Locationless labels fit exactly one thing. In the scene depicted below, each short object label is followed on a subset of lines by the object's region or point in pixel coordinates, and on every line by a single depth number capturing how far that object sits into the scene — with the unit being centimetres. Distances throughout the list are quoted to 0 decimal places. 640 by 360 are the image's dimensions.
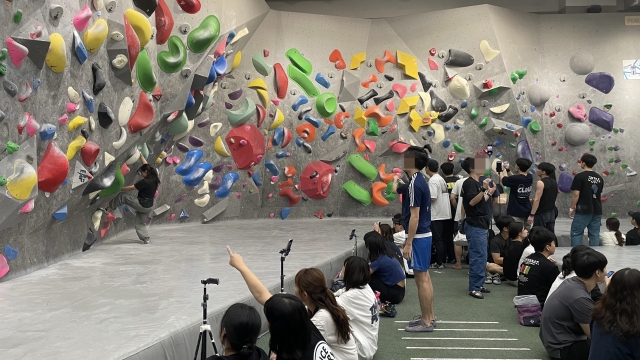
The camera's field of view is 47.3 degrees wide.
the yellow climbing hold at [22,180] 543
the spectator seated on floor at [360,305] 458
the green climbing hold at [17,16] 512
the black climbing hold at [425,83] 1168
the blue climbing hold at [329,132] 1156
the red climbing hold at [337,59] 1172
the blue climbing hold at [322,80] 1159
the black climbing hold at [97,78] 641
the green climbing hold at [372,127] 1169
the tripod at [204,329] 349
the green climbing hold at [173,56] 814
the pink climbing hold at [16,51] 510
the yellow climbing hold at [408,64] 1171
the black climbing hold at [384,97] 1170
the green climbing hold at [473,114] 1152
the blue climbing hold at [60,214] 652
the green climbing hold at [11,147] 524
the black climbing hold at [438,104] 1160
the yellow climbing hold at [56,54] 559
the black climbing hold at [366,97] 1170
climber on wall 812
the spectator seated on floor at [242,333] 283
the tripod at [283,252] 485
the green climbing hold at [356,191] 1184
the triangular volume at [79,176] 659
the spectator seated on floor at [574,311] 408
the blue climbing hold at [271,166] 1120
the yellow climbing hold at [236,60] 1005
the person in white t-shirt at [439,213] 745
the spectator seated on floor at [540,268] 579
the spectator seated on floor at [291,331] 285
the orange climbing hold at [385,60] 1182
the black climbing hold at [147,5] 716
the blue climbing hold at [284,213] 1148
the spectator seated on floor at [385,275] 615
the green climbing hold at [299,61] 1138
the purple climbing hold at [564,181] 1171
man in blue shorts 543
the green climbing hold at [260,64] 1081
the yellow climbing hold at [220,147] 1025
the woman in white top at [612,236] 880
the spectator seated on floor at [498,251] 746
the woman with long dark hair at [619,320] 324
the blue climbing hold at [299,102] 1135
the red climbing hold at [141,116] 742
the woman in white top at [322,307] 369
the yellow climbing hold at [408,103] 1162
